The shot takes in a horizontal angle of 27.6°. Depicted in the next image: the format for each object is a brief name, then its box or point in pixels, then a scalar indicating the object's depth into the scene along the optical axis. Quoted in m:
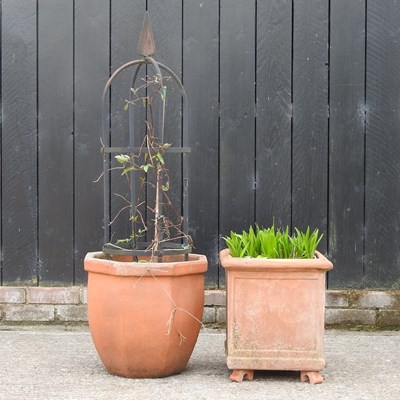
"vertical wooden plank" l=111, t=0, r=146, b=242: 4.78
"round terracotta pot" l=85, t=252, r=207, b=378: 3.62
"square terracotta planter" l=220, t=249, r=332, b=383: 3.64
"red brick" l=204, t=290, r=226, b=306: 4.75
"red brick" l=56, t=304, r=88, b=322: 4.80
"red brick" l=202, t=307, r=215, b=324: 4.77
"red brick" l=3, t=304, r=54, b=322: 4.80
